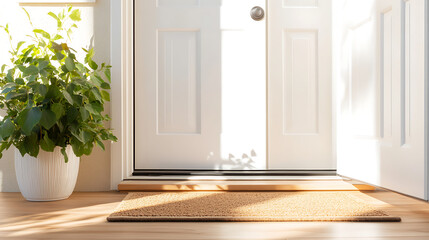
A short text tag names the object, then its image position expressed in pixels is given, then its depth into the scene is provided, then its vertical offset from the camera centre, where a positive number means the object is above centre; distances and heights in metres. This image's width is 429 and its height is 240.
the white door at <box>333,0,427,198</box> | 1.51 +0.12
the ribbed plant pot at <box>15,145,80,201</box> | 1.56 -0.23
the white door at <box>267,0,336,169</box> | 2.07 +0.19
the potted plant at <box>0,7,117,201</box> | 1.46 +0.01
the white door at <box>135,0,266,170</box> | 2.04 +0.19
